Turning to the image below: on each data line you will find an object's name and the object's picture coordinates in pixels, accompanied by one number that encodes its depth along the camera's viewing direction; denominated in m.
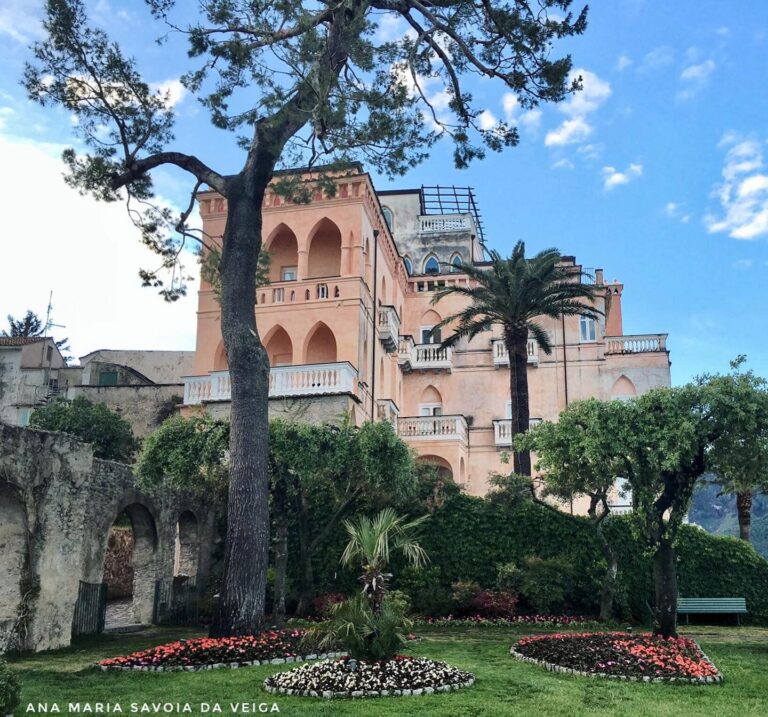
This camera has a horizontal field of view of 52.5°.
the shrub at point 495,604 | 20.47
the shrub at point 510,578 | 20.95
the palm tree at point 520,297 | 26.55
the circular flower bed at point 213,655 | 12.06
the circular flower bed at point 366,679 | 9.76
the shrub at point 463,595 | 20.73
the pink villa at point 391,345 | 27.42
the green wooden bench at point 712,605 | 22.03
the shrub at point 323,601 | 20.31
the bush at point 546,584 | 20.48
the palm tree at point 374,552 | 11.02
